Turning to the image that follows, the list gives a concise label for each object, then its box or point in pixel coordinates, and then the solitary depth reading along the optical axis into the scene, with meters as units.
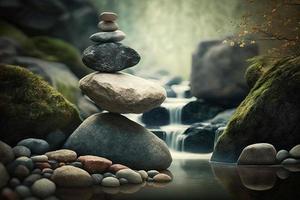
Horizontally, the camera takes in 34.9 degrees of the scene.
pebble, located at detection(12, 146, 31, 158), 5.53
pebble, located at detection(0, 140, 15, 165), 5.13
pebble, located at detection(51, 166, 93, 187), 5.07
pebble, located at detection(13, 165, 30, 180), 4.79
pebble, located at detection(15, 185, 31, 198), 4.33
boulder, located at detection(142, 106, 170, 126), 8.94
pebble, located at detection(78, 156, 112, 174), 5.51
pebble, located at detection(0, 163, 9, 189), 4.61
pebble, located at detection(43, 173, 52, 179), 5.11
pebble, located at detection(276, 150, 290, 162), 6.22
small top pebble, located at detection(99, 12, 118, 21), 6.27
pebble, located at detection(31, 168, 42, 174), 5.11
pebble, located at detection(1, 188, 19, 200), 4.23
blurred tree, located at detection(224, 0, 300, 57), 6.94
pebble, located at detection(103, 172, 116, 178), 5.38
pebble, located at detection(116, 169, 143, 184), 5.36
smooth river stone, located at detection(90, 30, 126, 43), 6.27
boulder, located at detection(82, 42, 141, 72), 6.24
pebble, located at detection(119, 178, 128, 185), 5.31
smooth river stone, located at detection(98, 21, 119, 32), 6.34
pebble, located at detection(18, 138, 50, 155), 5.82
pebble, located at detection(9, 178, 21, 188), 4.49
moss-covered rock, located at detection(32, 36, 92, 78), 10.27
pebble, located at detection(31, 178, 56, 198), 4.44
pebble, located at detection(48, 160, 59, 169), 5.48
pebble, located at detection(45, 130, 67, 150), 6.20
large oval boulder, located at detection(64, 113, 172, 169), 6.07
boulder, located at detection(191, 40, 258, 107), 9.34
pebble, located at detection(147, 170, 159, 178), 5.70
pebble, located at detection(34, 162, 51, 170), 5.34
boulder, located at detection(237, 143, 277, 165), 6.16
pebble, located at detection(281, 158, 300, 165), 6.16
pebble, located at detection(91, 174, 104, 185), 5.26
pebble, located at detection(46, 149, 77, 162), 5.63
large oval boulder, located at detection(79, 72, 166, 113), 6.03
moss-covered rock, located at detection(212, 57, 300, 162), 6.41
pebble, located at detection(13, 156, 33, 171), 5.12
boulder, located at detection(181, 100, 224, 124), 9.08
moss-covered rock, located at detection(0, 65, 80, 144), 5.98
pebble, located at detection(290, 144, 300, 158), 6.25
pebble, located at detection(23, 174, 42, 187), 4.57
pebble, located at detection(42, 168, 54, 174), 5.23
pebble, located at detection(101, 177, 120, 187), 5.19
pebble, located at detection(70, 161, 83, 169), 5.55
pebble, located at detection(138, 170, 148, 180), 5.57
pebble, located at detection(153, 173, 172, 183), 5.50
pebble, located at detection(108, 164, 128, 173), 5.56
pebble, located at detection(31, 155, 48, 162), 5.45
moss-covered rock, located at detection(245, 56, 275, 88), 7.18
